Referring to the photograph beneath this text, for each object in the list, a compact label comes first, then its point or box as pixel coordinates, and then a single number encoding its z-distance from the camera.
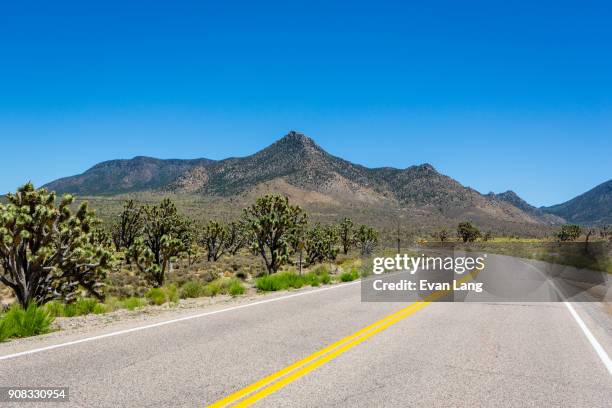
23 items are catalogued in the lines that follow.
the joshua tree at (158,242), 30.28
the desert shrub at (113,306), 12.97
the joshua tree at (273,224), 31.58
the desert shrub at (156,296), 14.80
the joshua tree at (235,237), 59.81
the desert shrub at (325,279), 21.92
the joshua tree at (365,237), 59.67
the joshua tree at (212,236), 53.94
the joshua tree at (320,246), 48.47
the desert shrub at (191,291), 16.86
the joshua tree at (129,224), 42.25
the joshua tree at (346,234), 60.08
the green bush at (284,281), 18.55
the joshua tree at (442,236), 90.89
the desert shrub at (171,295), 15.31
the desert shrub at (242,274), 37.72
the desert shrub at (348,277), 23.18
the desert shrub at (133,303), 13.16
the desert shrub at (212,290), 17.23
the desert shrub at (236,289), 16.62
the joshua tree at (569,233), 93.00
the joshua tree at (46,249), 16.72
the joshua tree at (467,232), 88.19
